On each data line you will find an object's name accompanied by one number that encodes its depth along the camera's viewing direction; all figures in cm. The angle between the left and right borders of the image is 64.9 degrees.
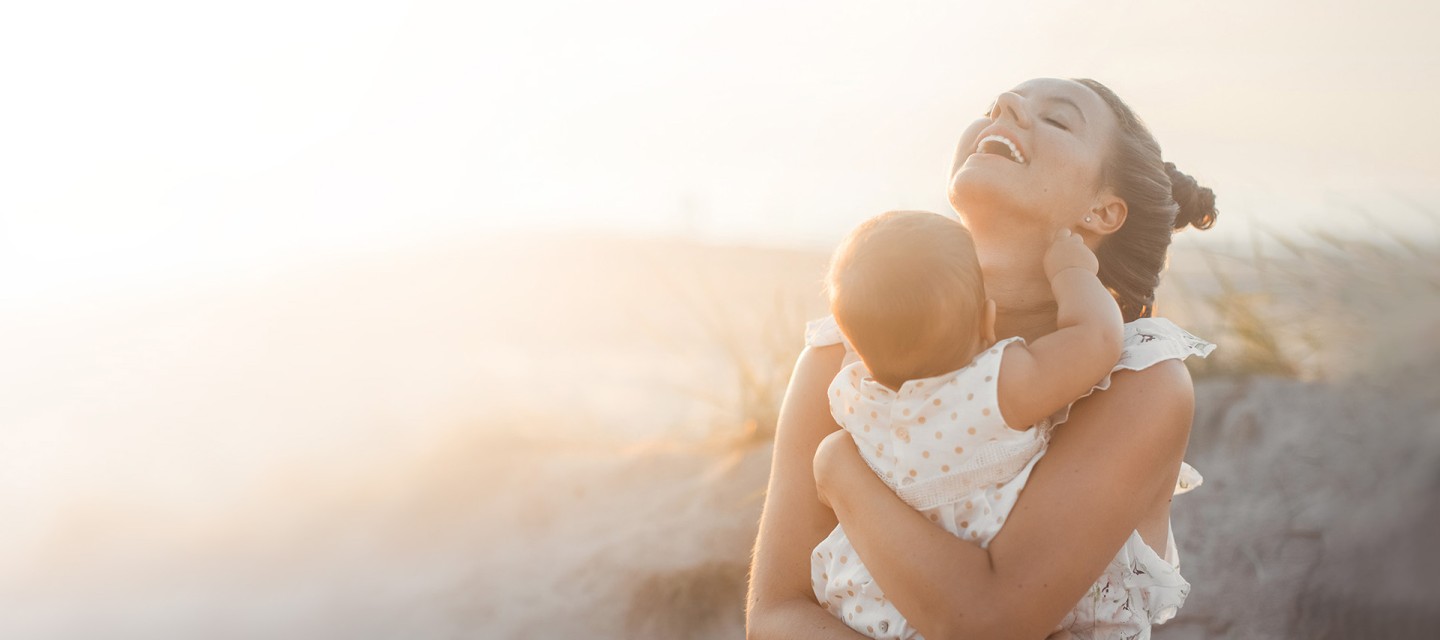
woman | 224
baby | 227
